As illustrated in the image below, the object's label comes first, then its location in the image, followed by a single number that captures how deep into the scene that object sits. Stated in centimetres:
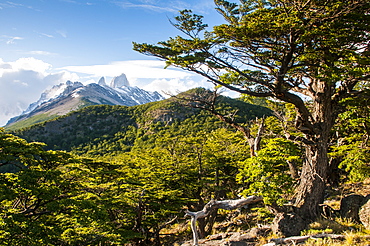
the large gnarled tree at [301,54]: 752
